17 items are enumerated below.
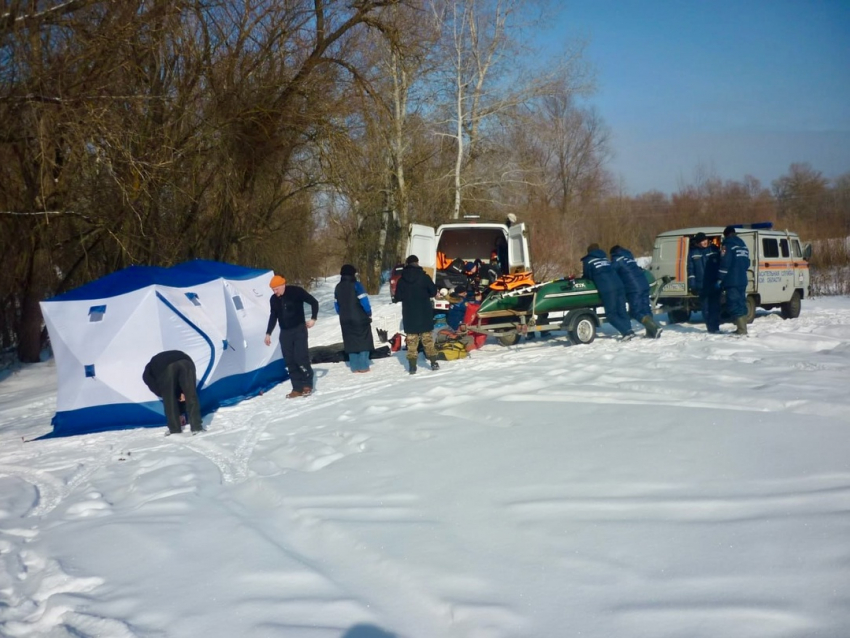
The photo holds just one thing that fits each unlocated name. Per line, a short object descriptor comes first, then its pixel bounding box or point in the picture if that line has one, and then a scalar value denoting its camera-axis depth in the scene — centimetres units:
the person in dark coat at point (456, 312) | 1228
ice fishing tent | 884
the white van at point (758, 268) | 1350
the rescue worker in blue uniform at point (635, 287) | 1178
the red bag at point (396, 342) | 1325
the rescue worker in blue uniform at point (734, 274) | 1134
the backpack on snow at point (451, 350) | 1149
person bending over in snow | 815
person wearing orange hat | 1002
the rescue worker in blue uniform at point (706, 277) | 1182
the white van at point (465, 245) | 1375
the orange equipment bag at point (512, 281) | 1188
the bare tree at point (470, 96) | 2383
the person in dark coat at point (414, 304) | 1055
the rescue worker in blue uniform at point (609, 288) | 1162
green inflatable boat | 1171
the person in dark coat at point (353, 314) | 1103
